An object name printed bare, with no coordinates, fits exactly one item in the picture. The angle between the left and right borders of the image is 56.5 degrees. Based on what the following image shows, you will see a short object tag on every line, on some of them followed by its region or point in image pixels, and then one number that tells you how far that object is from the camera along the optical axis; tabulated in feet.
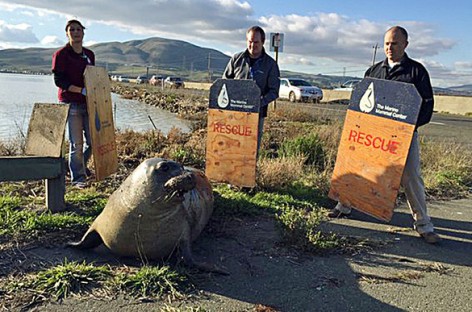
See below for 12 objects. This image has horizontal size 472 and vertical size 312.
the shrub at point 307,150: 27.18
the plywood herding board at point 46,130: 17.38
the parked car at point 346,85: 123.07
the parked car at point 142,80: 205.46
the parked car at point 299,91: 90.43
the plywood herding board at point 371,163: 16.35
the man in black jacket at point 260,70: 19.81
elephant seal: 11.97
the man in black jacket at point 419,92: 15.65
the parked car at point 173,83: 148.32
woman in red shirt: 19.27
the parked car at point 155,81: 179.07
